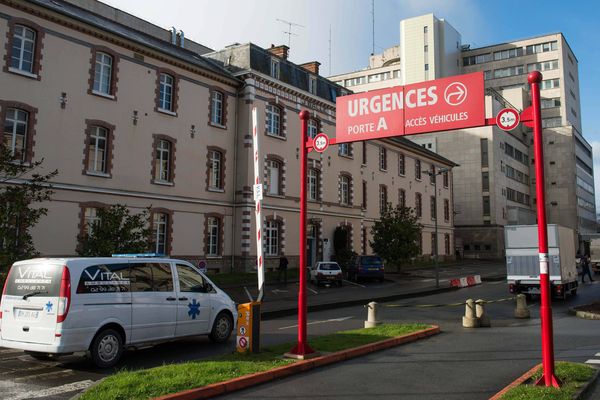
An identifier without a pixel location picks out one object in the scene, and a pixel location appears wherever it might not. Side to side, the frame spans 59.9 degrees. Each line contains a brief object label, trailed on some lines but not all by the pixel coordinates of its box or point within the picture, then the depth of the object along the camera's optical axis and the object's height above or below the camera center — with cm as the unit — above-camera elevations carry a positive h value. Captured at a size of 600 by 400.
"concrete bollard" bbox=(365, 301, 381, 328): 1296 -134
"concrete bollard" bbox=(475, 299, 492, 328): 1383 -135
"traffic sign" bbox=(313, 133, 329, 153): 945 +219
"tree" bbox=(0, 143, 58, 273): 1375 +114
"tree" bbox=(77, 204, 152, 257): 1700 +76
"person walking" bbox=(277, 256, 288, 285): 2880 -34
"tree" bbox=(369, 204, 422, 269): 3834 +180
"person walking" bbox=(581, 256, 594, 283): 3094 +1
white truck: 2103 +20
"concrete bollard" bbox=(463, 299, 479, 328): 1370 -141
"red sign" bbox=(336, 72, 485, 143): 809 +255
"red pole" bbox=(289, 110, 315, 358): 879 -66
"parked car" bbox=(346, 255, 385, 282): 3219 -32
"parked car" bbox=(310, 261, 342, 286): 2912 -59
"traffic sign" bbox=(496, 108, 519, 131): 731 +204
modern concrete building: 6769 +1891
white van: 824 -78
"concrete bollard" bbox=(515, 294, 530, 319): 1584 -135
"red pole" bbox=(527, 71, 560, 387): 671 -47
